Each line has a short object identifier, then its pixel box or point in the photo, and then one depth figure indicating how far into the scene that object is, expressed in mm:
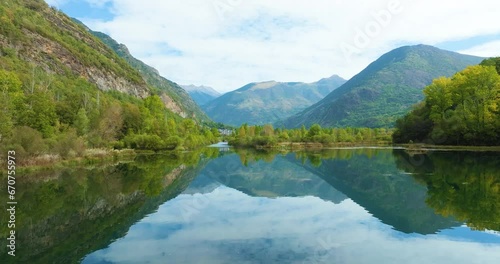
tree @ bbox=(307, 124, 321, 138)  147500
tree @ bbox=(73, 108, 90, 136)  64625
